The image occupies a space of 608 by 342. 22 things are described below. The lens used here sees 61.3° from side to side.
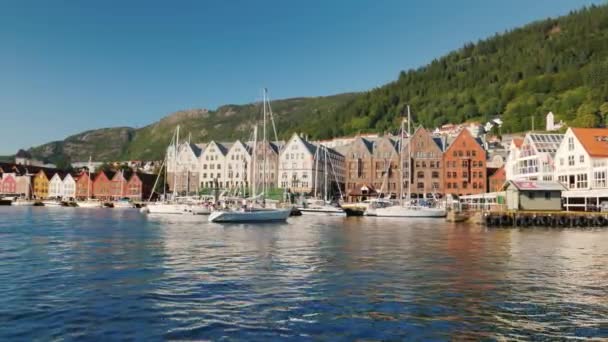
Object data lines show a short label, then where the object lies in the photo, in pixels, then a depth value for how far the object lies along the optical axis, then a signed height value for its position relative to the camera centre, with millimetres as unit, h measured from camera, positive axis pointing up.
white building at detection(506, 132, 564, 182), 80188 +5292
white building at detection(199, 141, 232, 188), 137875 +6810
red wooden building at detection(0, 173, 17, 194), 193525 +2672
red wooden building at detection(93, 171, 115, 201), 166125 +1505
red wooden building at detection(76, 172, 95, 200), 171875 +1620
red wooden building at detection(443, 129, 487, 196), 115625 +5237
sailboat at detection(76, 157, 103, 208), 142700 -3716
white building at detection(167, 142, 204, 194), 140750 +6215
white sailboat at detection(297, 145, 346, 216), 89188 -3287
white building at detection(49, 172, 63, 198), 183750 +1729
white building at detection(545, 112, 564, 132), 159562 +20550
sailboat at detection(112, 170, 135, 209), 141562 -3769
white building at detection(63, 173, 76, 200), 180000 +1349
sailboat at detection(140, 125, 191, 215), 85875 -3005
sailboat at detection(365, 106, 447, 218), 80562 -3439
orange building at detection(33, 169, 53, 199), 187750 +2555
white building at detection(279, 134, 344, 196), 122500 +5799
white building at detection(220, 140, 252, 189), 133000 +6725
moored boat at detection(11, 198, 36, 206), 156875 -3487
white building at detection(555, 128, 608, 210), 67625 +3093
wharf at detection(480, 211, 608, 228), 59469 -3536
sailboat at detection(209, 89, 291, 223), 62844 -3086
